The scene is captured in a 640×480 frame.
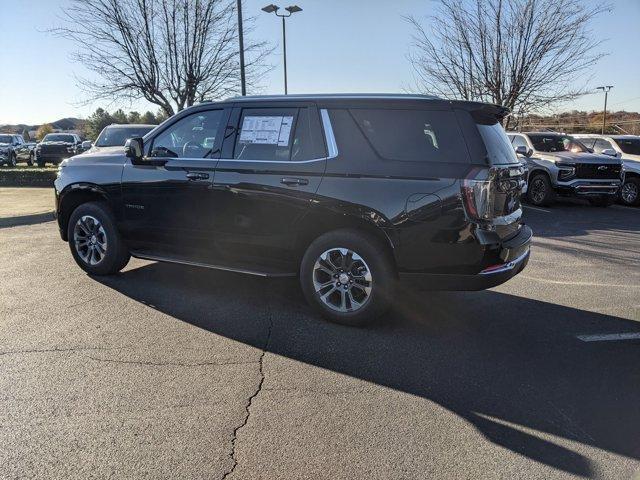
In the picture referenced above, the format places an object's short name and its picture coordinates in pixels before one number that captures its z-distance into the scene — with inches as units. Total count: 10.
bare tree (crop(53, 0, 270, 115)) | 699.4
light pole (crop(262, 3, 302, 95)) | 817.2
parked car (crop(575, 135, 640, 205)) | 557.0
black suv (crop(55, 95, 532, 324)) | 164.2
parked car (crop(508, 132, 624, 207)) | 516.4
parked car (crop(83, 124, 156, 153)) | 530.7
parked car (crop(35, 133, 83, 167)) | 959.0
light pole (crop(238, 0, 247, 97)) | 601.6
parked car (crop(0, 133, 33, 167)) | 1021.8
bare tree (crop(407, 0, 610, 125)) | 717.3
